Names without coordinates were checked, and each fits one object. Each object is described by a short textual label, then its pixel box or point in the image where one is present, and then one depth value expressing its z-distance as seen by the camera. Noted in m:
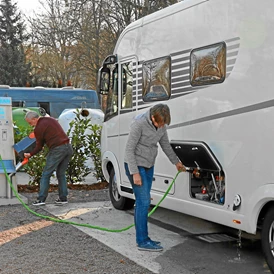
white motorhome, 5.32
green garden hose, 6.83
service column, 9.13
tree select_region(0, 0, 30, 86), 39.28
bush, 10.86
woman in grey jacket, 5.96
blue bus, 19.52
